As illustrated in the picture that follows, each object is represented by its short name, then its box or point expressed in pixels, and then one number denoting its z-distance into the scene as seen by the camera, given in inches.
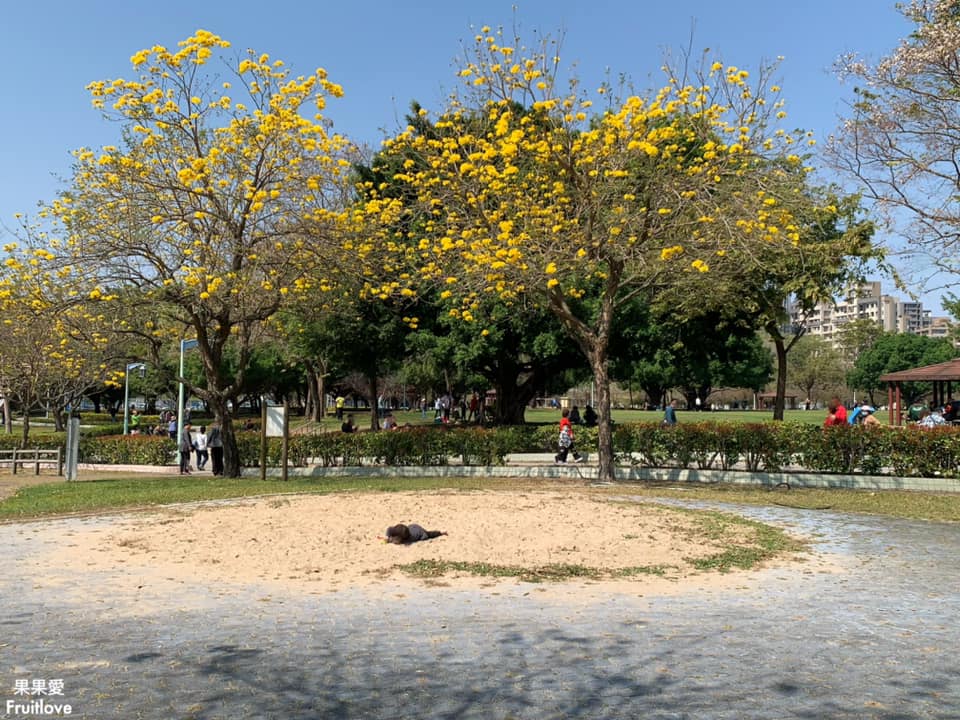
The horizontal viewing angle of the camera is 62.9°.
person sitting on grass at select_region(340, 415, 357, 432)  882.1
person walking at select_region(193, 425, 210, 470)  903.1
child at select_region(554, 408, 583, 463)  719.7
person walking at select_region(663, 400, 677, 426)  1004.6
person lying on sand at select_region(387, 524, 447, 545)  335.9
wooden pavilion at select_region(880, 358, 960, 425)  1110.4
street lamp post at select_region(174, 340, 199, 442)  841.8
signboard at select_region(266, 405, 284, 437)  634.8
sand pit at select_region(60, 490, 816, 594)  294.0
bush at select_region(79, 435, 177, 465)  928.3
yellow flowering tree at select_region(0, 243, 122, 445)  594.2
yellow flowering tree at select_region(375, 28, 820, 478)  546.0
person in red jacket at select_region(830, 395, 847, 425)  670.5
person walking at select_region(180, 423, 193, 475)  830.7
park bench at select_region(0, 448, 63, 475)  887.1
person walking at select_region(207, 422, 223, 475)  770.2
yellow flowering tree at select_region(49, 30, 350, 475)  588.7
